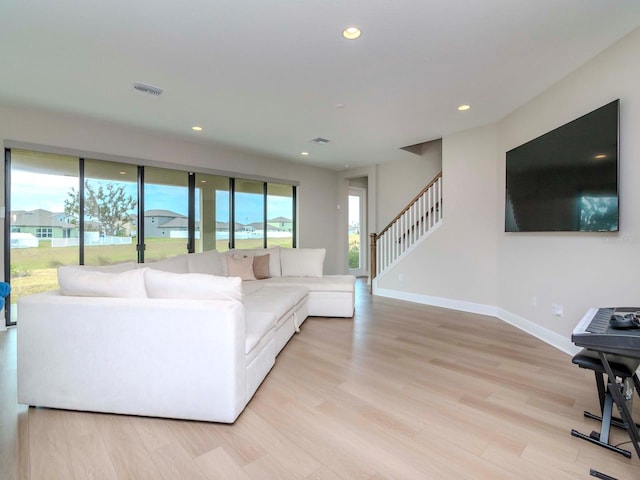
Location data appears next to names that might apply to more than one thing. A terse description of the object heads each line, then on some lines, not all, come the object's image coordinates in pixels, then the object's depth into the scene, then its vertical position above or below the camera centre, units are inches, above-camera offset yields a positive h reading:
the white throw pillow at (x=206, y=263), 166.4 -11.9
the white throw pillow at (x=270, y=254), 206.7 -8.7
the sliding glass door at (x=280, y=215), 273.1 +21.9
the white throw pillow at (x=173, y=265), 144.9 -11.0
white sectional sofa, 80.9 -26.8
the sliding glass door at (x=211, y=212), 227.6 +19.8
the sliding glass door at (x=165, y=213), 203.3 +17.6
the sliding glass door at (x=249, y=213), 251.2 +21.0
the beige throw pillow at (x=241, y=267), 193.3 -15.7
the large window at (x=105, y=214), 164.6 +15.7
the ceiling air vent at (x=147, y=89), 130.9 +61.6
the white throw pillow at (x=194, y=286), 85.9 -12.1
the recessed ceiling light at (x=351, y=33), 95.0 +60.7
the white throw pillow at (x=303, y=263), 206.4 -14.2
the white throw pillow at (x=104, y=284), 88.0 -11.8
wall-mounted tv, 105.7 +24.1
